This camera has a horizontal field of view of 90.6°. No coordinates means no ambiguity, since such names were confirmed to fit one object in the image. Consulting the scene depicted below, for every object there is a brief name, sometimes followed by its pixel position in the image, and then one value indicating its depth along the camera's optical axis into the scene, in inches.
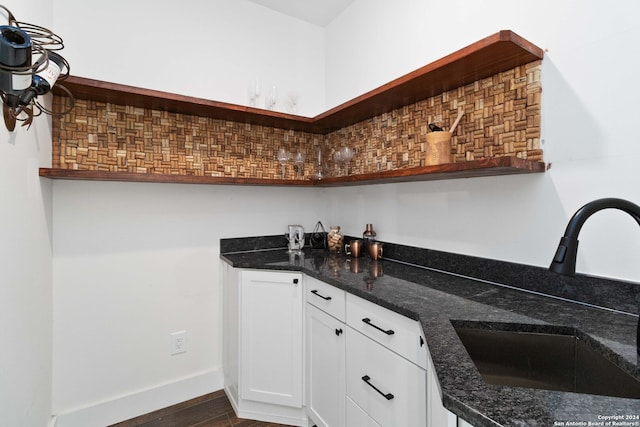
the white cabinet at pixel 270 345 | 70.6
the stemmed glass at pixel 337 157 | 87.6
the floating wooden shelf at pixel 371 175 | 46.8
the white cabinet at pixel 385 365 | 43.3
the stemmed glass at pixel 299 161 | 95.0
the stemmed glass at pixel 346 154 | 86.6
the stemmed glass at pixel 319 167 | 102.2
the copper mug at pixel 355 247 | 85.9
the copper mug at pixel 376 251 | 80.4
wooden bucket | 59.2
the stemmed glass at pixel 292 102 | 94.5
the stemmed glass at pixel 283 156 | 90.1
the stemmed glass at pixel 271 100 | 90.4
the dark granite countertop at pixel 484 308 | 22.9
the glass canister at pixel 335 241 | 92.5
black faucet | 30.7
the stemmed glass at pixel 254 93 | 89.7
